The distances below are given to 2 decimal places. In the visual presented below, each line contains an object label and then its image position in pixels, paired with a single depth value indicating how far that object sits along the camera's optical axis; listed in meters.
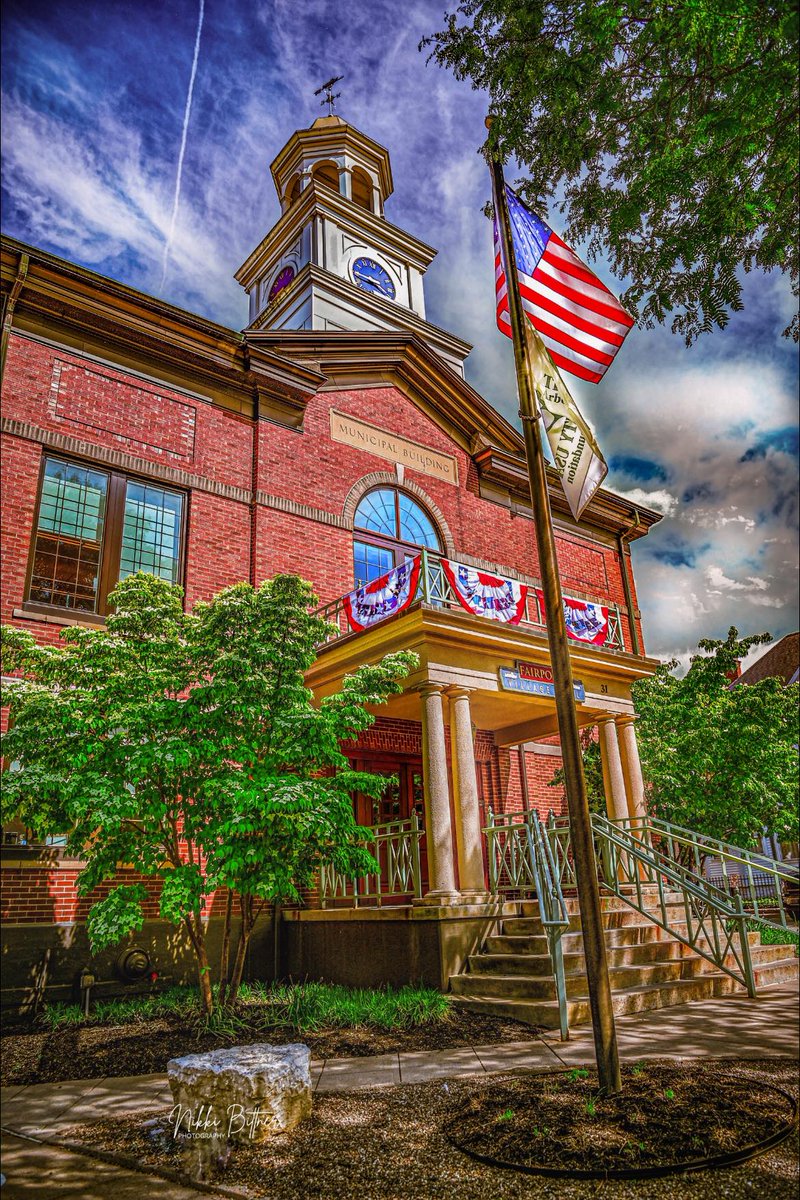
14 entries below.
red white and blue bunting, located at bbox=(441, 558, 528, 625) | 11.52
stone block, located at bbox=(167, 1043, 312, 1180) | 4.23
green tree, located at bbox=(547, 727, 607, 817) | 14.65
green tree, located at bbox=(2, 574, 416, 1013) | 7.20
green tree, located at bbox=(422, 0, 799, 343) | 5.09
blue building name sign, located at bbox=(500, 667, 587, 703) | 11.03
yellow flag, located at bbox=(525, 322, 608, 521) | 6.25
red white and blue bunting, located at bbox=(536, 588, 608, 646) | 12.98
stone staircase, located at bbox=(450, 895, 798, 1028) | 7.81
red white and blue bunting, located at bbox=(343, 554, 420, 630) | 11.12
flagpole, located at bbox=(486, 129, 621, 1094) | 4.68
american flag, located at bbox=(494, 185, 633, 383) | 6.54
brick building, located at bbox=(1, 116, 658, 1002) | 9.81
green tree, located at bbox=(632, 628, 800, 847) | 13.84
